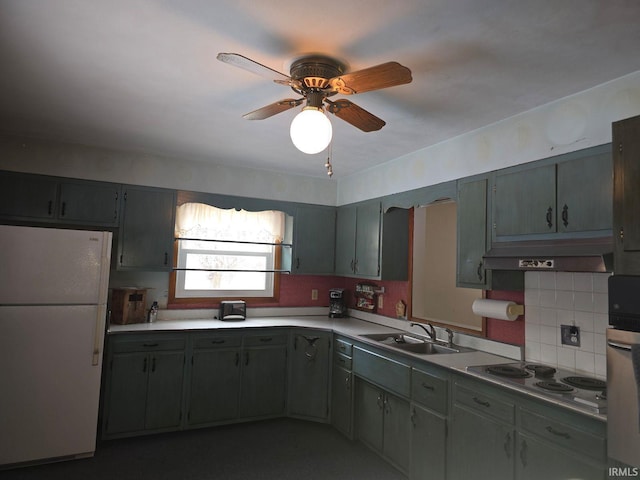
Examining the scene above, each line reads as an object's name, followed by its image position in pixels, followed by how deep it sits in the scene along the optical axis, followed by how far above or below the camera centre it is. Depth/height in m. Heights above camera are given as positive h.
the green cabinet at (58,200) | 3.41 +0.52
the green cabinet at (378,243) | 3.92 +0.31
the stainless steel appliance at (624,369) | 1.59 -0.33
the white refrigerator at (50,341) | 2.89 -0.57
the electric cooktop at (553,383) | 1.90 -0.53
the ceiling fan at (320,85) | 1.74 +0.83
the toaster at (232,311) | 4.12 -0.42
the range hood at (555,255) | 2.05 +0.14
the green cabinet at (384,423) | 2.98 -1.12
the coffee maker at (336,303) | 4.62 -0.34
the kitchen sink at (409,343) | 3.27 -0.55
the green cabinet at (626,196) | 1.74 +0.38
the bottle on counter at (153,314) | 3.88 -0.45
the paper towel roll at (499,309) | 2.74 -0.19
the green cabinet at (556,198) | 2.17 +0.48
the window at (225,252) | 4.23 +0.17
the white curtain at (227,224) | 4.21 +0.47
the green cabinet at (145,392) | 3.35 -1.04
